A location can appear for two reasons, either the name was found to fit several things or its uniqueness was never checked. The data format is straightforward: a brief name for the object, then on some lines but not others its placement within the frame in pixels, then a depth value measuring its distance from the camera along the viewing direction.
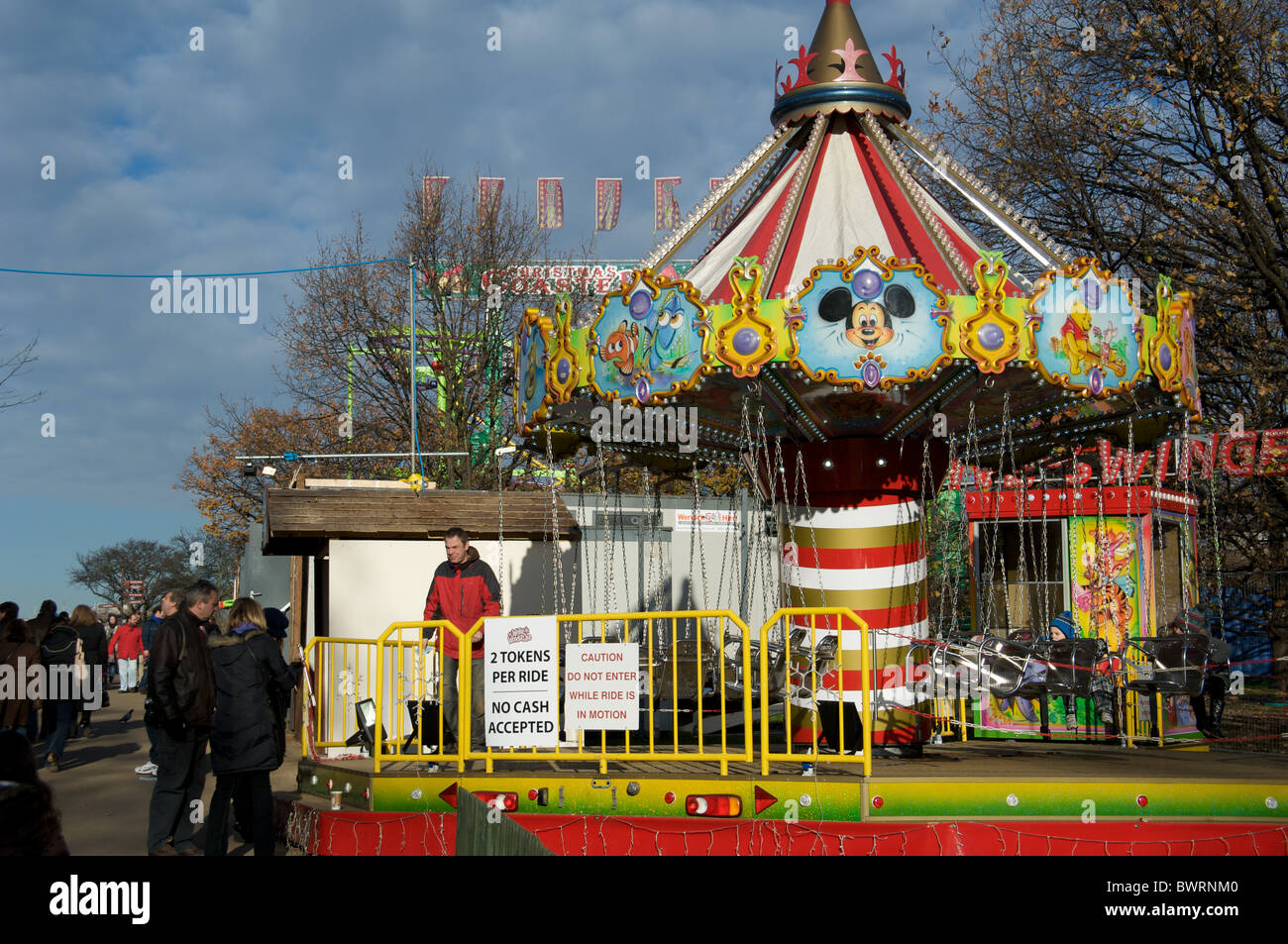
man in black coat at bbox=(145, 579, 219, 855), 7.61
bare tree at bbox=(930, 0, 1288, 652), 16.64
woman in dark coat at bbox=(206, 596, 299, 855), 7.27
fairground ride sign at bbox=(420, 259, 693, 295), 25.58
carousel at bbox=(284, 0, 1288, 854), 6.69
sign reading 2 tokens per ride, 7.22
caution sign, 7.10
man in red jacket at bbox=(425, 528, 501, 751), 8.66
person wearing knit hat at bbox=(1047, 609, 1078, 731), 13.27
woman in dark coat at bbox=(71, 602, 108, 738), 14.18
